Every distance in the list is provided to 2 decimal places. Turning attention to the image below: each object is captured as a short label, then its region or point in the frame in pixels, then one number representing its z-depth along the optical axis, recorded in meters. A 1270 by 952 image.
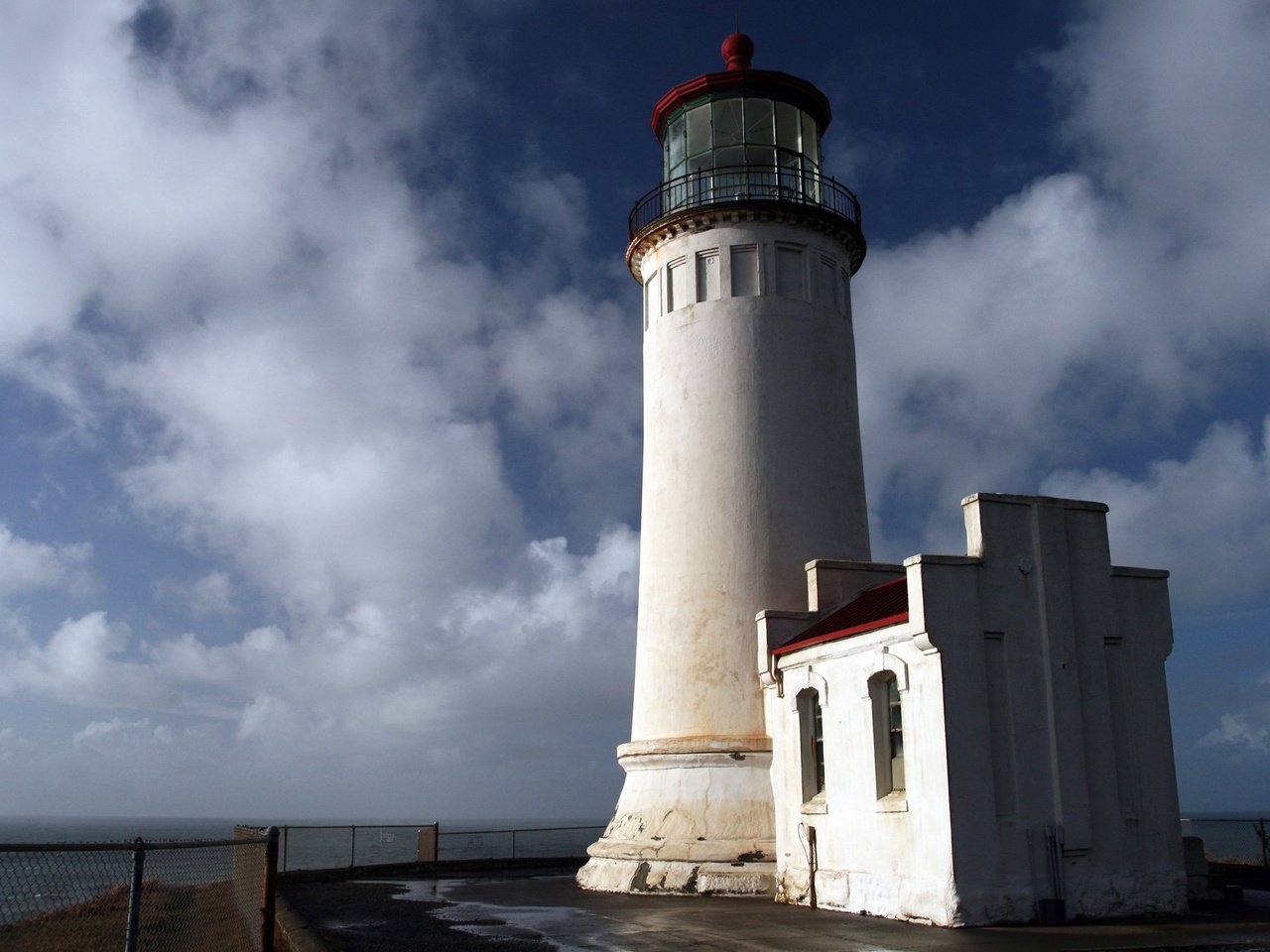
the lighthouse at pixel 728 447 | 19.77
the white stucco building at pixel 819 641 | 15.27
